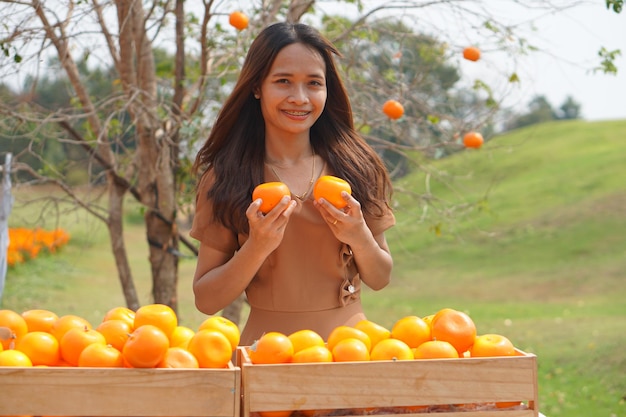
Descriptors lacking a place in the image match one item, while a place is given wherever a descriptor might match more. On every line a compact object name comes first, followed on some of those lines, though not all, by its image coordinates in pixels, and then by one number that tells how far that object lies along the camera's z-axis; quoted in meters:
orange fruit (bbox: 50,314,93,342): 1.96
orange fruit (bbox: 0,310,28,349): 1.91
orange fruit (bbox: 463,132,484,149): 5.02
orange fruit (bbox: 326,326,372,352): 1.93
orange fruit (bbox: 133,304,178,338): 1.95
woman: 2.46
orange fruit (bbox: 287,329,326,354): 1.88
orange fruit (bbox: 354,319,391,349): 2.02
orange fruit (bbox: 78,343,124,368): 1.73
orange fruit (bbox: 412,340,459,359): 1.84
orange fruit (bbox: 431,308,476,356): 1.96
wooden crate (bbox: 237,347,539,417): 1.71
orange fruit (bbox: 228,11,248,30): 4.39
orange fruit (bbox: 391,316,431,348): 2.00
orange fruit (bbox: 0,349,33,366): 1.73
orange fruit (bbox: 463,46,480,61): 4.84
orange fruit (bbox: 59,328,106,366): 1.82
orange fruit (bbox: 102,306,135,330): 2.05
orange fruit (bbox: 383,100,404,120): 4.51
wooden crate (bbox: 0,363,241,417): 1.67
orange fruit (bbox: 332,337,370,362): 1.81
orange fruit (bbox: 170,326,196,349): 1.93
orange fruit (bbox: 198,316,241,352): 1.90
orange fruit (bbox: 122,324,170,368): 1.71
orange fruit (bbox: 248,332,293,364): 1.80
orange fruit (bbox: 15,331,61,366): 1.83
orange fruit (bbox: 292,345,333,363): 1.79
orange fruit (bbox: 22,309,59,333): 2.05
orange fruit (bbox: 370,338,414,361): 1.83
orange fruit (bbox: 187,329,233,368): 1.79
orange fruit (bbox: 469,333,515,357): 1.87
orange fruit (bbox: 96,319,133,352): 1.90
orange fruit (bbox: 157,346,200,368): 1.76
